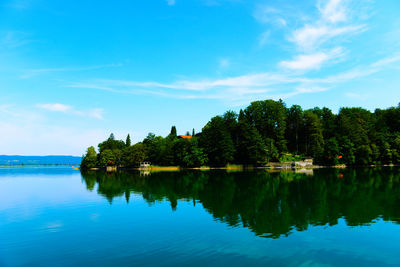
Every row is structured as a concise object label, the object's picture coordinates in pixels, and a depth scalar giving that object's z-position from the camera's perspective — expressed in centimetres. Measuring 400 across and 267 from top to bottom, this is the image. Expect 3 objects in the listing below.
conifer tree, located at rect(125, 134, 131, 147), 14875
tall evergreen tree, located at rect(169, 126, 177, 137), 12954
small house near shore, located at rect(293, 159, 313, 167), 8221
